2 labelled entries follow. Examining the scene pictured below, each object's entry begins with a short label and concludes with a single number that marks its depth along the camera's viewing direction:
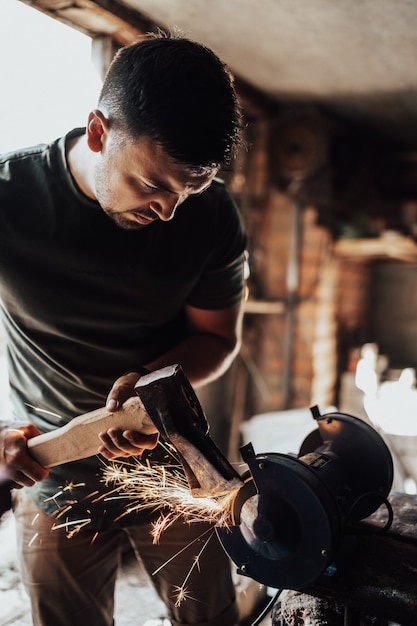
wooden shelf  4.14
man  1.21
